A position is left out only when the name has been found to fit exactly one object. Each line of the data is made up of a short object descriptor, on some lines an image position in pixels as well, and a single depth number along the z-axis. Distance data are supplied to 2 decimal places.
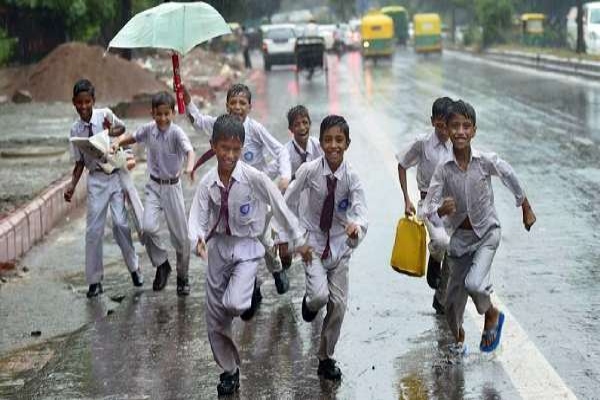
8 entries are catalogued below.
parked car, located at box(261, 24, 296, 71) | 45.69
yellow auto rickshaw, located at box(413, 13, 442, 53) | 56.78
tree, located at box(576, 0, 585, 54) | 38.78
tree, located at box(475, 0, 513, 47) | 53.62
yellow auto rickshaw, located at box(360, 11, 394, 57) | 50.50
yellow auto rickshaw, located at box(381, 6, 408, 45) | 73.00
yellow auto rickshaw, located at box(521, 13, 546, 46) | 49.94
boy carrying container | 7.65
